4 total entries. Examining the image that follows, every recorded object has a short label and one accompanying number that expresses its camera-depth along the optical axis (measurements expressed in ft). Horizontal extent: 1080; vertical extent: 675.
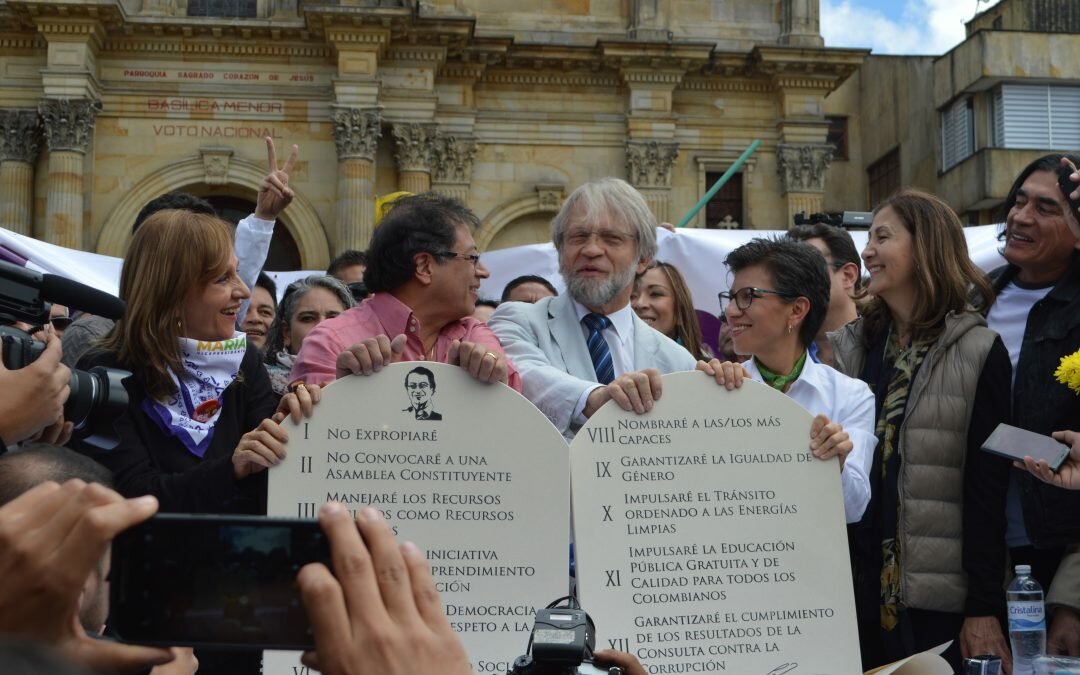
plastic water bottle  12.40
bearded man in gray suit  13.25
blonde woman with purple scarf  11.84
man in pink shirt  12.59
